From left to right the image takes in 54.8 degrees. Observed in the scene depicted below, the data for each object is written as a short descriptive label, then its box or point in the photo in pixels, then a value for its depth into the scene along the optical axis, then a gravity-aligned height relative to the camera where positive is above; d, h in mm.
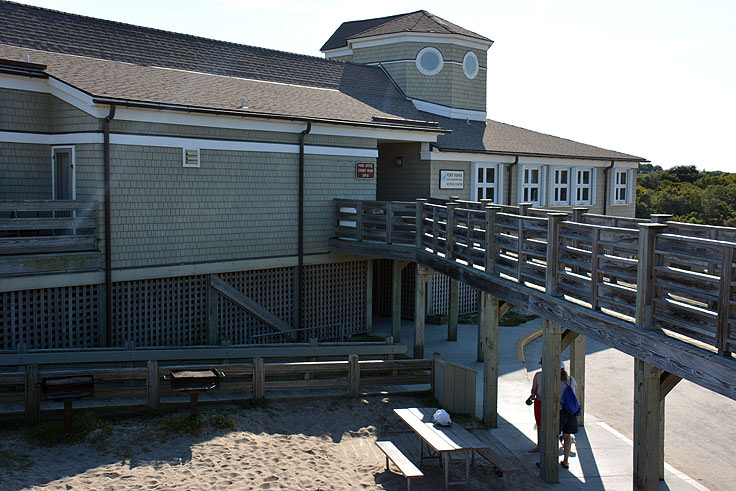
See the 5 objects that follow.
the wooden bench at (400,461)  8906 -3480
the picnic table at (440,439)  9289 -3337
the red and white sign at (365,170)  17391 +572
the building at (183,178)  12961 +298
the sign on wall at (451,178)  19797 +445
